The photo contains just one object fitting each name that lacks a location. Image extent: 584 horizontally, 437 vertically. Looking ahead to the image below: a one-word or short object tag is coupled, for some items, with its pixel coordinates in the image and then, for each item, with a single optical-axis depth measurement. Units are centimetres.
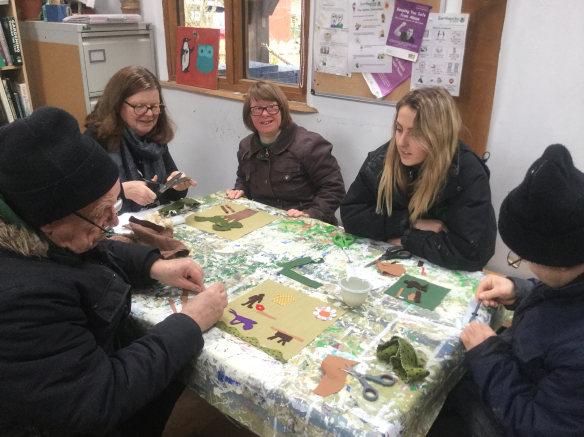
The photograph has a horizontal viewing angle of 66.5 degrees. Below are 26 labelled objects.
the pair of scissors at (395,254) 161
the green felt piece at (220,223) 182
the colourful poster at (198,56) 324
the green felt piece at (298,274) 142
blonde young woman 156
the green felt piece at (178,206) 197
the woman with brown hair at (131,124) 214
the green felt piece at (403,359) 100
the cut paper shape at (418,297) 134
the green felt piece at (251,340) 109
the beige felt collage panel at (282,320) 113
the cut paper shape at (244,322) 121
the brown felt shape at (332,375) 98
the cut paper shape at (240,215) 192
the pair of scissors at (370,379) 97
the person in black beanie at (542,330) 92
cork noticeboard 204
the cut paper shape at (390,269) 150
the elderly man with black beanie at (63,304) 86
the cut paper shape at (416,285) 141
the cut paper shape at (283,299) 131
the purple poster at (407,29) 223
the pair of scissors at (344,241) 169
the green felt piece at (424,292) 133
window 290
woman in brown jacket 237
